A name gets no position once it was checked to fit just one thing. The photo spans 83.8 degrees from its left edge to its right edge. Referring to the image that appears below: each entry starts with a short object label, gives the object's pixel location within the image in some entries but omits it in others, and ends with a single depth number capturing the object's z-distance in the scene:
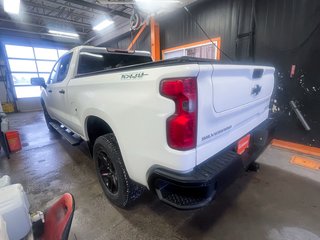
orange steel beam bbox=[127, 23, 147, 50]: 6.60
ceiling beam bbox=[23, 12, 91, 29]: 7.21
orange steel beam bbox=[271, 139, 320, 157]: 3.30
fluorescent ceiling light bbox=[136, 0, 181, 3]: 4.31
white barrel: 1.18
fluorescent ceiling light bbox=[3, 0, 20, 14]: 4.99
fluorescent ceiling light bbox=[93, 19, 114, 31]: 7.29
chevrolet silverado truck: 1.03
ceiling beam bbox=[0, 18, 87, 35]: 8.17
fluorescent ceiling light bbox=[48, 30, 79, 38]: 9.16
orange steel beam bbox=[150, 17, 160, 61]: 6.05
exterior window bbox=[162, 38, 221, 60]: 4.74
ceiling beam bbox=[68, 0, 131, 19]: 5.52
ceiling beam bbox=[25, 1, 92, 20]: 6.59
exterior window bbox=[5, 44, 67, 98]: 10.24
